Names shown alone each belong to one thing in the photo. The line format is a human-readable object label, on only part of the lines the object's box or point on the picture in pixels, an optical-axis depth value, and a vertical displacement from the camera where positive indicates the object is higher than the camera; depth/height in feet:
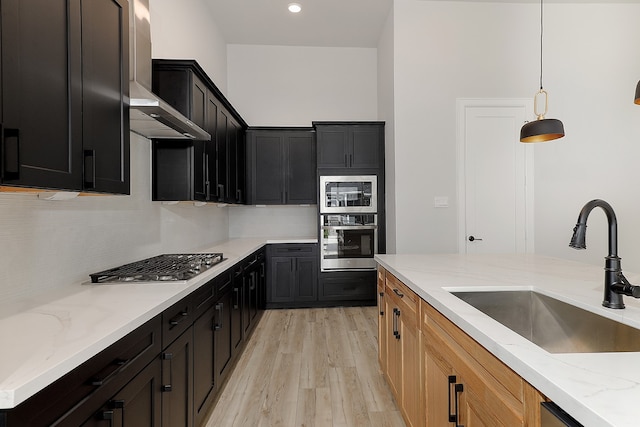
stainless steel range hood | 5.67 +1.84
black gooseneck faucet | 3.67 -0.49
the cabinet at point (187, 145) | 8.33 +1.77
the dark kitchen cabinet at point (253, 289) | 10.71 -2.67
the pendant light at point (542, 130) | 7.50 +1.81
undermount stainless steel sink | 3.71 -1.38
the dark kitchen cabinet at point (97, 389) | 2.60 -1.57
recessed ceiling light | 13.08 +7.87
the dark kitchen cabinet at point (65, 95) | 3.12 +1.33
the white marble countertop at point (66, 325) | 2.59 -1.17
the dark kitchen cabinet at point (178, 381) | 4.84 -2.54
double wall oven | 14.61 +0.03
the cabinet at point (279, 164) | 15.49 +2.21
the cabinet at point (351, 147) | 14.78 +2.81
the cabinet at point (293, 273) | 14.85 -2.57
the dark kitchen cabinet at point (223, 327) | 7.43 -2.58
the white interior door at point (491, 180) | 12.92 +1.20
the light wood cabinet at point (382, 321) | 7.95 -2.56
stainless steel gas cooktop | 5.80 -1.06
